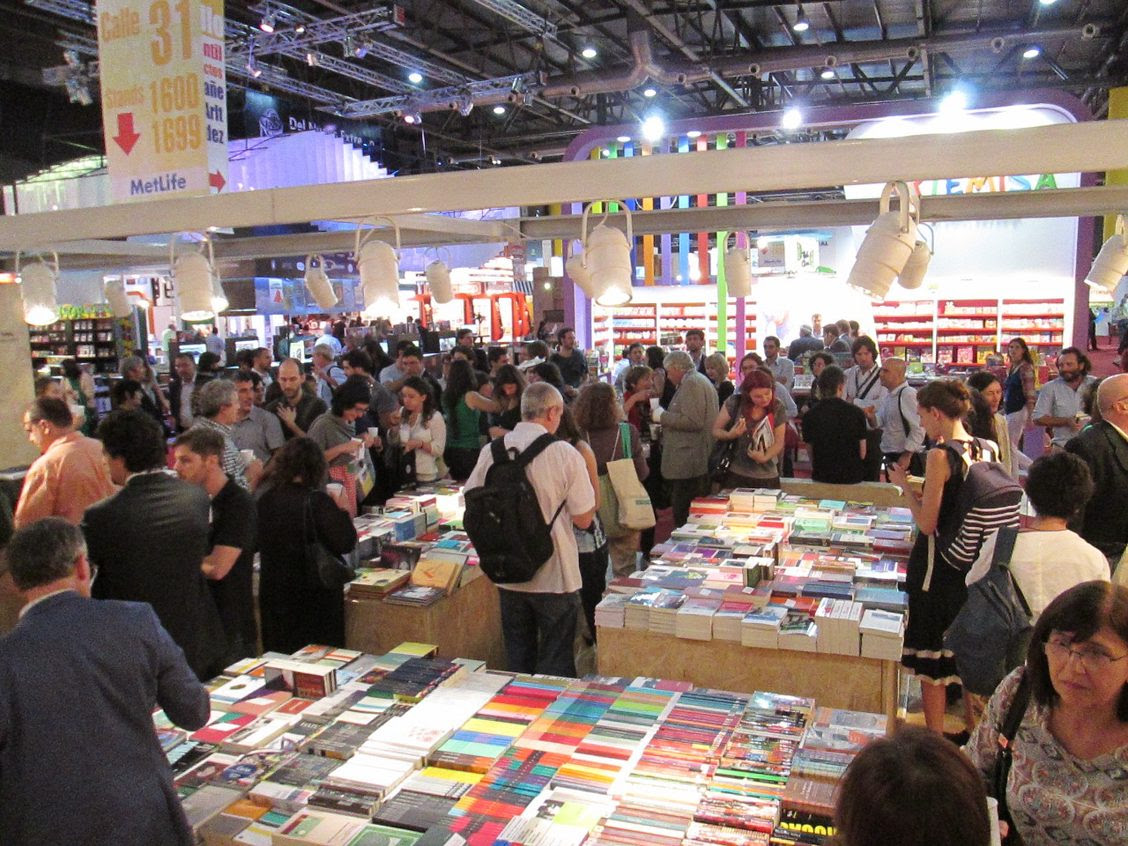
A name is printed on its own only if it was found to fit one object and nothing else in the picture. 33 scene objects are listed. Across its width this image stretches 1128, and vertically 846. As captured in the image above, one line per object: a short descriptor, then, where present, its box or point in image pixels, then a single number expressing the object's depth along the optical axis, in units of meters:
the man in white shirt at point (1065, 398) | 6.91
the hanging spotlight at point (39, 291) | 4.51
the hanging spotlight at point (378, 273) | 3.68
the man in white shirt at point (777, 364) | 9.09
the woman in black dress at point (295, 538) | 3.72
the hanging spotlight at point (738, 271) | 4.91
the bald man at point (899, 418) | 6.33
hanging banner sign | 4.24
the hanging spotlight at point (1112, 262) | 4.33
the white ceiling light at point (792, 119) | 10.61
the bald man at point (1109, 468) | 4.12
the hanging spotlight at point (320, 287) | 4.63
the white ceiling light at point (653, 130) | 10.21
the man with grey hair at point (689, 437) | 5.89
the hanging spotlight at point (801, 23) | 11.72
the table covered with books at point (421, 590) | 4.06
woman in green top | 6.54
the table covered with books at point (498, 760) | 2.26
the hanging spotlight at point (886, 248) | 2.92
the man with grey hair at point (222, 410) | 4.66
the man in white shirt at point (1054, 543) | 2.97
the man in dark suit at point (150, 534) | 3.20
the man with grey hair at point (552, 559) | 3.68
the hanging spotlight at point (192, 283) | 4.05
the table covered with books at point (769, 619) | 3.32
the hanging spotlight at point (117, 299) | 5.80
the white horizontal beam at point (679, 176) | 2.56
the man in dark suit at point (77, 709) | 2.05
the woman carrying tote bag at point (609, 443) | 5.22
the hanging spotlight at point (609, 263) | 3.27
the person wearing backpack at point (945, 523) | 3.64
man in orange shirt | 4.33
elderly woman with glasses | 1.91
